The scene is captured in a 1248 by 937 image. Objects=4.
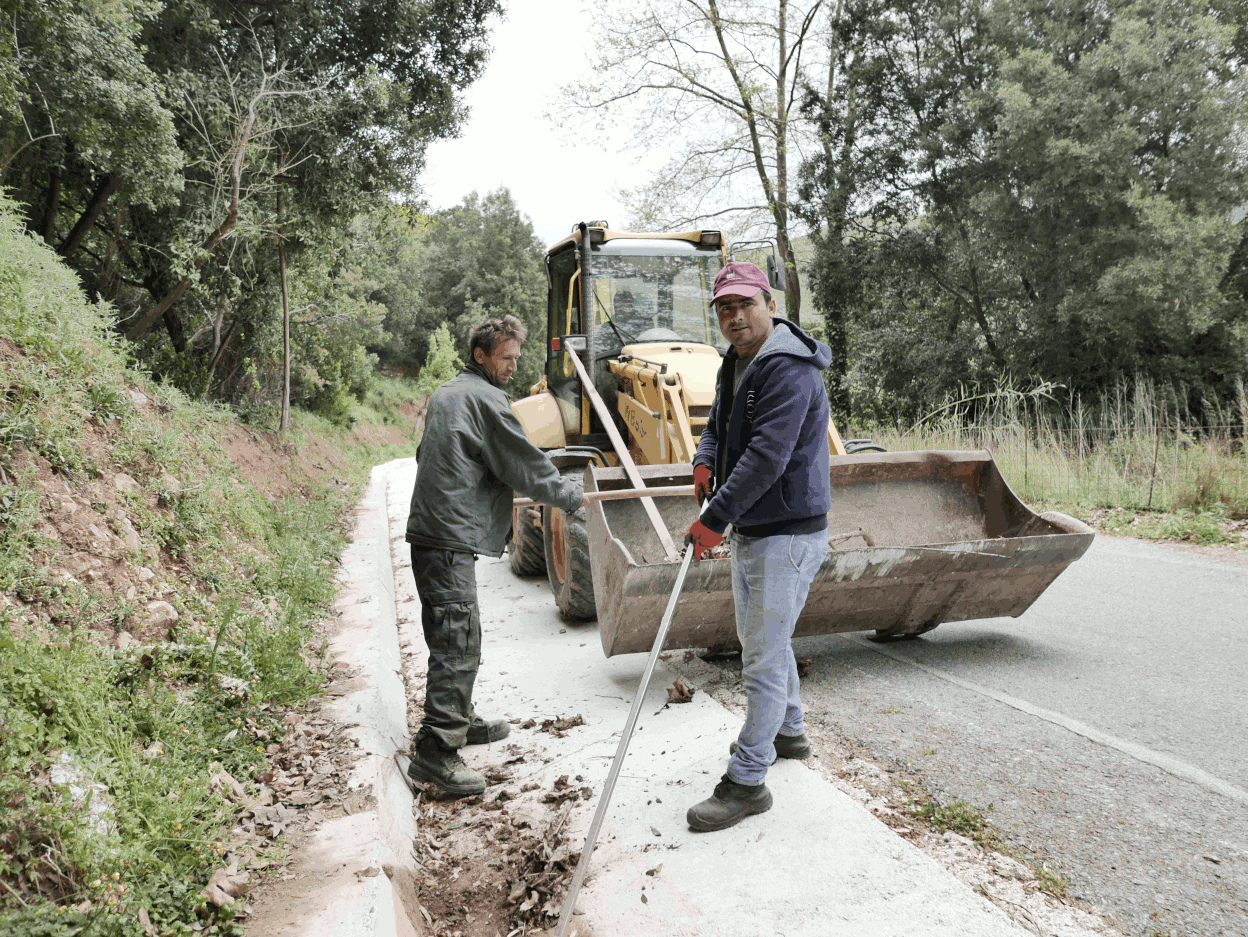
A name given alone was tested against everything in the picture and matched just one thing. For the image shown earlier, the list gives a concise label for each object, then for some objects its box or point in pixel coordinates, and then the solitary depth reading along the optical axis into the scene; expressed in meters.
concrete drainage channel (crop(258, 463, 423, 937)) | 2.60
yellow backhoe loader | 4.61
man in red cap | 3.14
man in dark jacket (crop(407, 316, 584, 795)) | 3.82
